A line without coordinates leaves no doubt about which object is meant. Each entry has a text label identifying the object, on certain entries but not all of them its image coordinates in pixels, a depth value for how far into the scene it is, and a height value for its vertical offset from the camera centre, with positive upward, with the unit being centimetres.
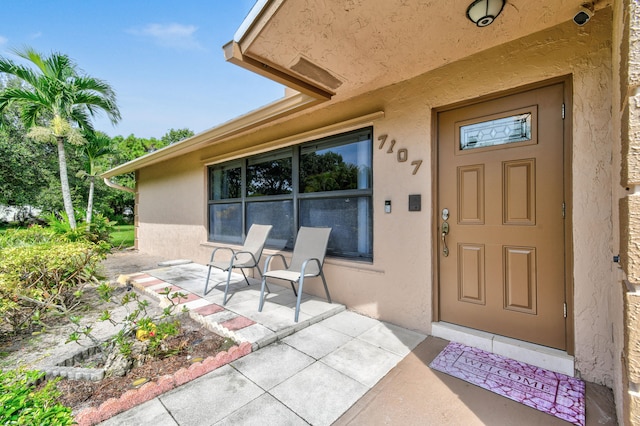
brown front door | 217 -4
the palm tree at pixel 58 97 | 767 +354
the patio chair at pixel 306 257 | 309 -56
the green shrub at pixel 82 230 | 697 -46
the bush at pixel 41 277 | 288 -77
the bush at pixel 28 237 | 481 -46
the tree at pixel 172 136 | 2738 +779
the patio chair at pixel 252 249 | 372 -53
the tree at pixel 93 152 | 1155 +273
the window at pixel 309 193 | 343 +30
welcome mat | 172 -122
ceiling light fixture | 180 +135
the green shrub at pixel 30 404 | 136 -105
